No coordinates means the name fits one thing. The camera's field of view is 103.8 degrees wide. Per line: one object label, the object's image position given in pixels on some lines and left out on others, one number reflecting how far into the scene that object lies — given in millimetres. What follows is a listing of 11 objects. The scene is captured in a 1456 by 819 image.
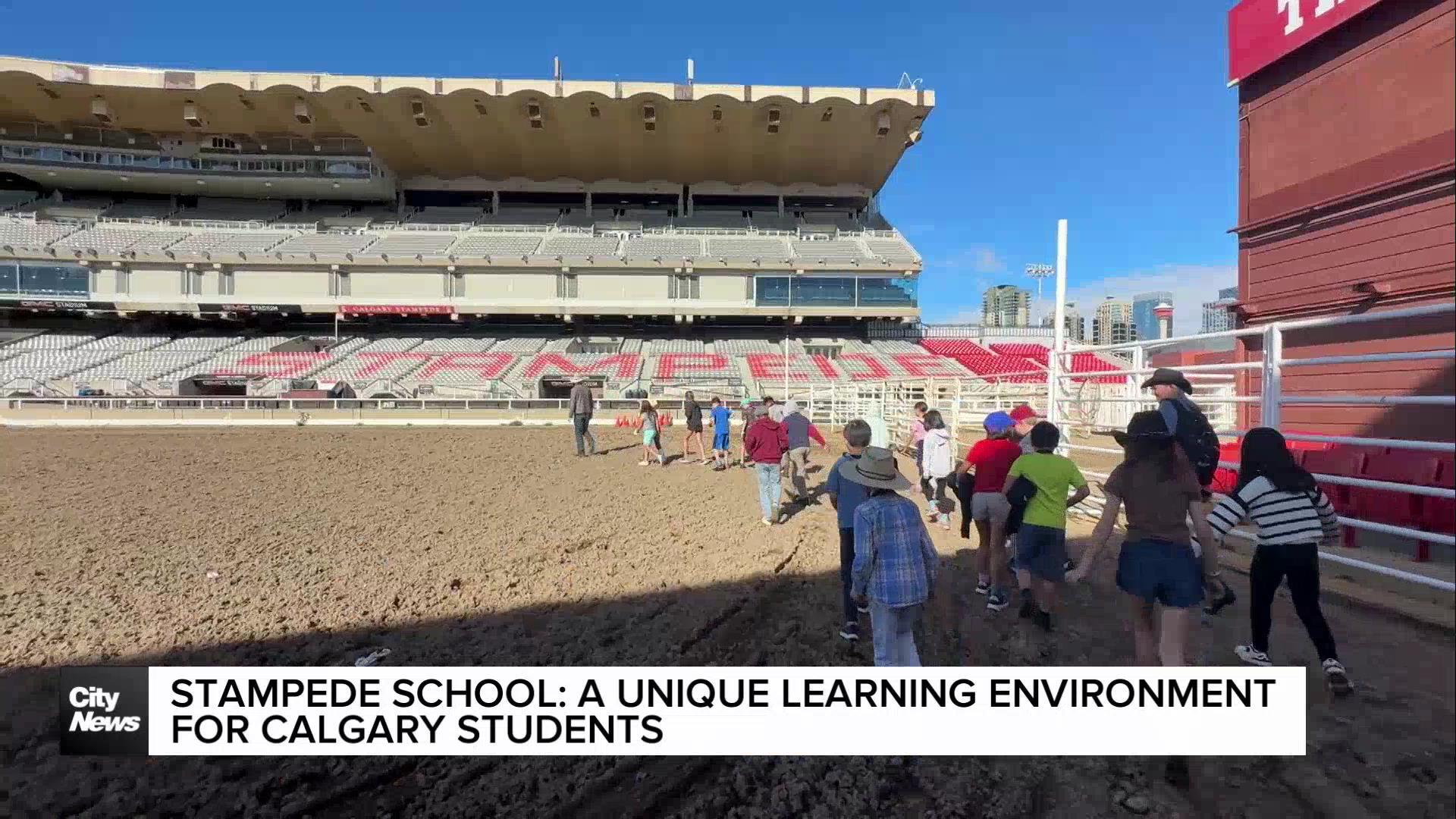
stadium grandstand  29781
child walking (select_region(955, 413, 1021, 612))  3803
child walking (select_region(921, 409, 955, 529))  6223
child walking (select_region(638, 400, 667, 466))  10648
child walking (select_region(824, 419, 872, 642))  3221
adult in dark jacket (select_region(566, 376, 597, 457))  11531
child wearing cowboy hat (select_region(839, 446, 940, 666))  2525
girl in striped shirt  1979
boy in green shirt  3348
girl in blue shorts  1984
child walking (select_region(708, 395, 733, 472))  10211
